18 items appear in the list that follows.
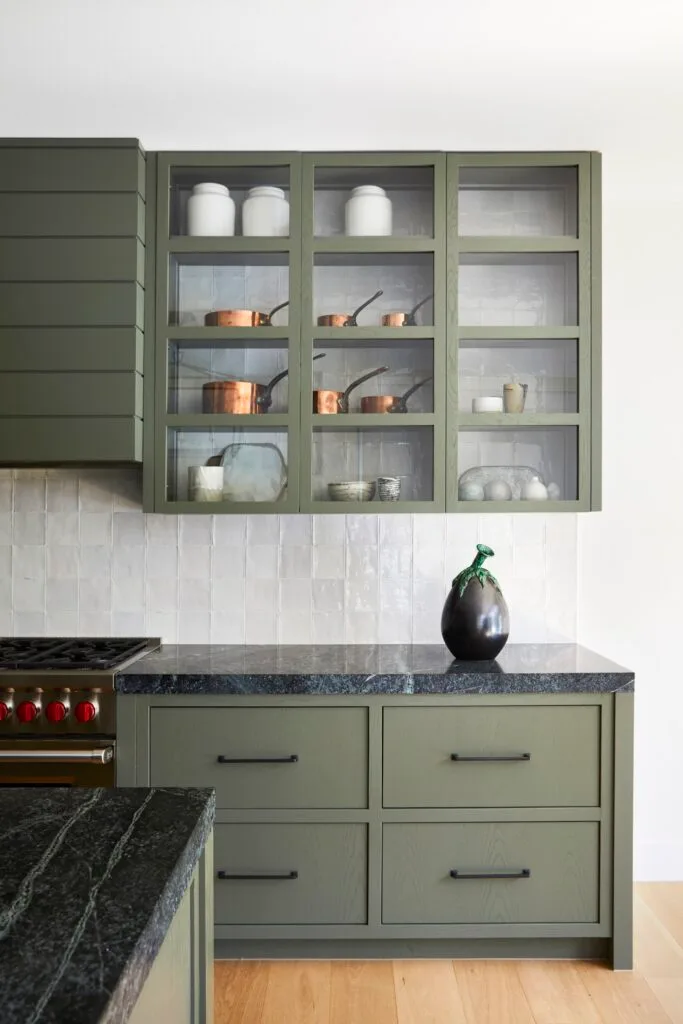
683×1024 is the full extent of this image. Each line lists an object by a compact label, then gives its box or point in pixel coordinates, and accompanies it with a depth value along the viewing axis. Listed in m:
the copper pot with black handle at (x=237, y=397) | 2.80
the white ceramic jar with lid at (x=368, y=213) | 2.81
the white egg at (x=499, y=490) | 2.80
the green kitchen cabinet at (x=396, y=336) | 2.78
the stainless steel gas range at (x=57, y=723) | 2.42
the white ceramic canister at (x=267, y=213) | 2.82
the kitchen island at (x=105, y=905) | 0.75
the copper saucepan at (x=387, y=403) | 2.80
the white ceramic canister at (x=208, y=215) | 2.82
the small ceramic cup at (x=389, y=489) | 2.80
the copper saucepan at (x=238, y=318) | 2.81
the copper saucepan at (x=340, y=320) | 2.81
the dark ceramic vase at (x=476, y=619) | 2.65
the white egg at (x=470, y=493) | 2.79
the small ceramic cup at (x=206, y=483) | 2.80
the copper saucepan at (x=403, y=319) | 2.81
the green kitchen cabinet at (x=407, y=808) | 2.46
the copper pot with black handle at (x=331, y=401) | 2.80
